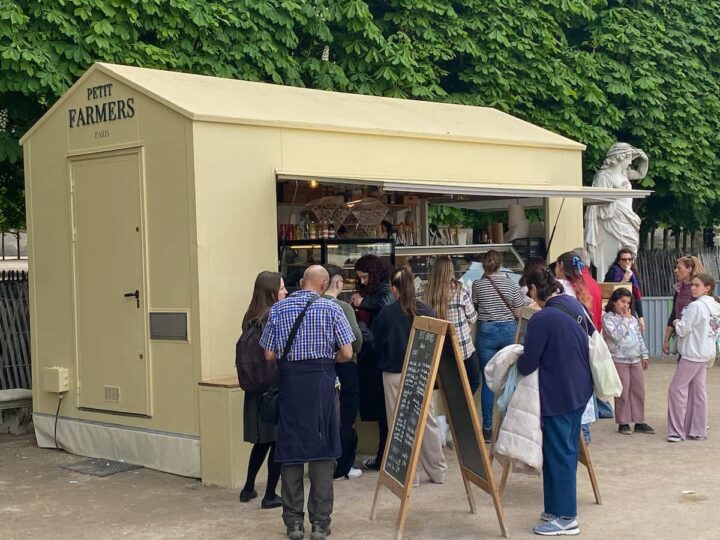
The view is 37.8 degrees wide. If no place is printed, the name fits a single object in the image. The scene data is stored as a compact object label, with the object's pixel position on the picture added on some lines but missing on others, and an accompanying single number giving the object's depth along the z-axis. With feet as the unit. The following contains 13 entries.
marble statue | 52.31
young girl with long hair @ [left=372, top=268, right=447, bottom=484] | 26.20
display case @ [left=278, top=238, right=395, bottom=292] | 31.89
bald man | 21.12
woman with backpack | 23.43
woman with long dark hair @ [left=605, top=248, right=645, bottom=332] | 38.11
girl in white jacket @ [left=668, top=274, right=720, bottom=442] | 31.04
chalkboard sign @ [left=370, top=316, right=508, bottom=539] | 21.43
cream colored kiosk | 27.35
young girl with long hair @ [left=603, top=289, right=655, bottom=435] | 32.48
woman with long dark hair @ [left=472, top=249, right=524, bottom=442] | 31.58
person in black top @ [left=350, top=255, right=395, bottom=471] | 27.99
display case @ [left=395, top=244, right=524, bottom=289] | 35.37
